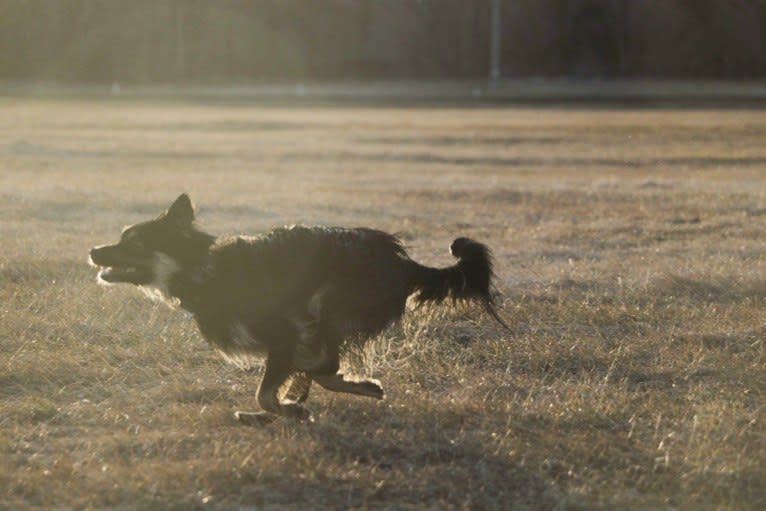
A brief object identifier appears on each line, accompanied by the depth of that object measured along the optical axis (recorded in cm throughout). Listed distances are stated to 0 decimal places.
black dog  1240
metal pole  11044
